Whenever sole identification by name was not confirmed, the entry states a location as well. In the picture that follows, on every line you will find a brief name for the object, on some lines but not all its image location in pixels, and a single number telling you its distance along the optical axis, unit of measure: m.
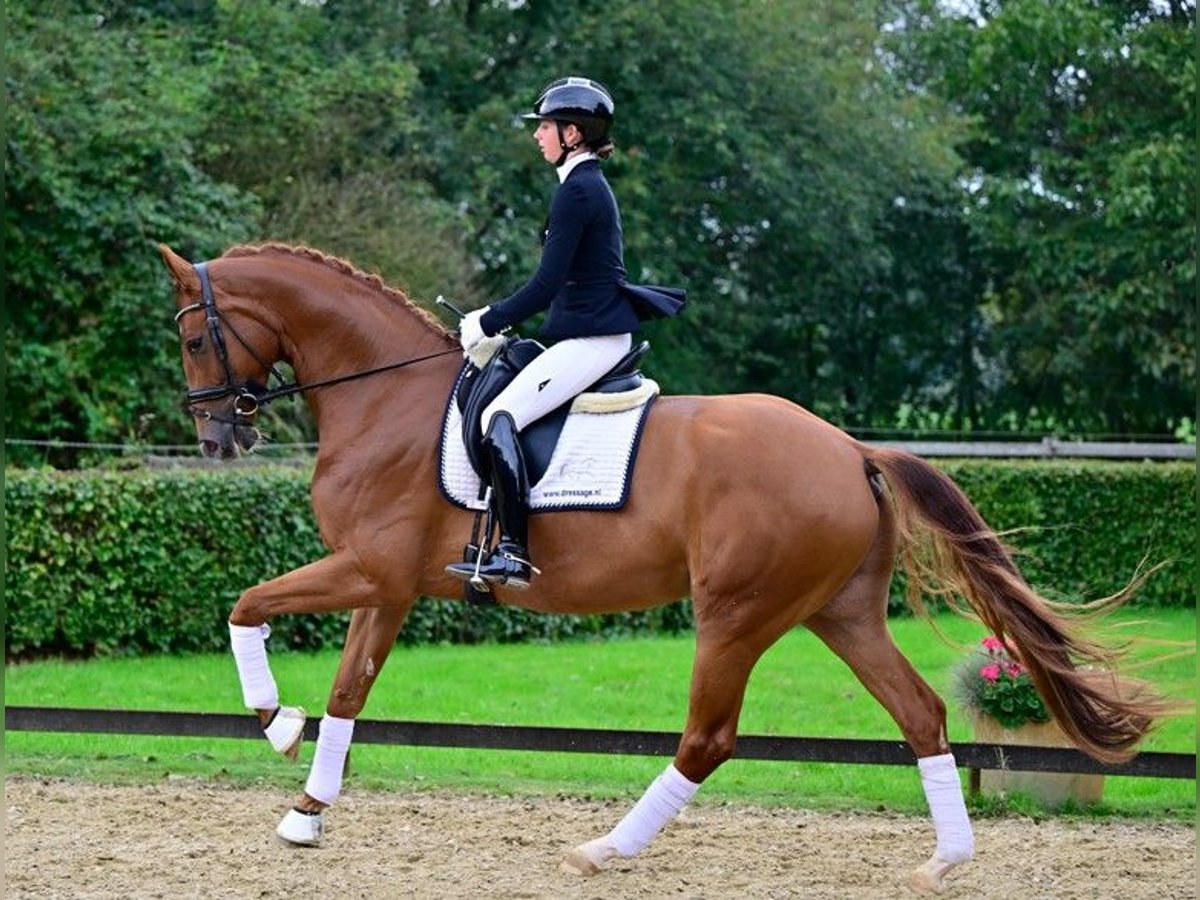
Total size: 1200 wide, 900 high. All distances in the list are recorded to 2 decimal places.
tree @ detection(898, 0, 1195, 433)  47.28
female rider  13.53
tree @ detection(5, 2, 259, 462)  33.37
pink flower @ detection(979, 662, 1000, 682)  17.84
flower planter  17.61
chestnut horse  13.40
